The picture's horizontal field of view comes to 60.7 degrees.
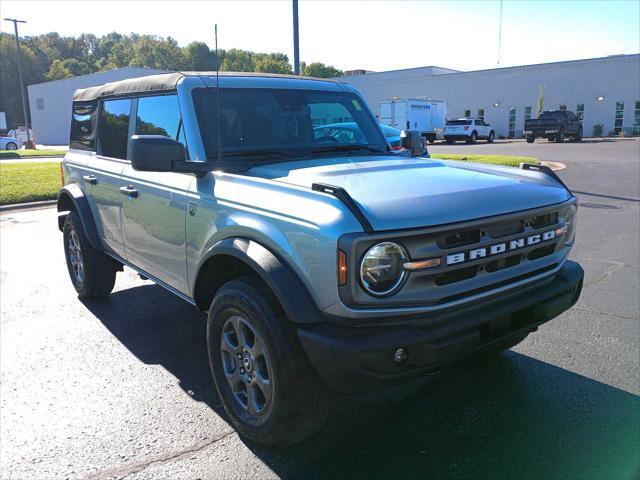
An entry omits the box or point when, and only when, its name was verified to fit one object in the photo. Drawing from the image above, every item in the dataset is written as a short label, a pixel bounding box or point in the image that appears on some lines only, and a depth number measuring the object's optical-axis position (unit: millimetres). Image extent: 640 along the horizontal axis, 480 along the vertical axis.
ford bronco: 2479
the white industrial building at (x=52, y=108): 60750
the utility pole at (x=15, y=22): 44378
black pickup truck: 35219
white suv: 37625
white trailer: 37344
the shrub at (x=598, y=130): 43562
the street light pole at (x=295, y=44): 13141
